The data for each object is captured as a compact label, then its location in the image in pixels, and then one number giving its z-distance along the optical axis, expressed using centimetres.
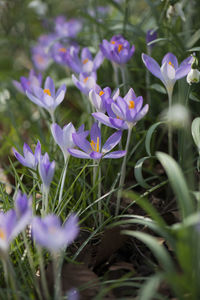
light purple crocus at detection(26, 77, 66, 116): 94
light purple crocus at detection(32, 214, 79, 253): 77
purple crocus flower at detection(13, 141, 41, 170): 88
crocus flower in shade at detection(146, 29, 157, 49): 102
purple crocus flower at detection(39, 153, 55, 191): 85
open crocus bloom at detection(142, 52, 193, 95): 90
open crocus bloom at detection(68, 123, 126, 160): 87
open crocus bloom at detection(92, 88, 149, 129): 87
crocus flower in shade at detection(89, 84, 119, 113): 90
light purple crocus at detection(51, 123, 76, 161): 88
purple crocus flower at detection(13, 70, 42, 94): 99
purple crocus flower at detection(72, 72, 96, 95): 94
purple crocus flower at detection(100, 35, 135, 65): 98
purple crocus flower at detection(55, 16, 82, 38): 125
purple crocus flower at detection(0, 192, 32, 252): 79
